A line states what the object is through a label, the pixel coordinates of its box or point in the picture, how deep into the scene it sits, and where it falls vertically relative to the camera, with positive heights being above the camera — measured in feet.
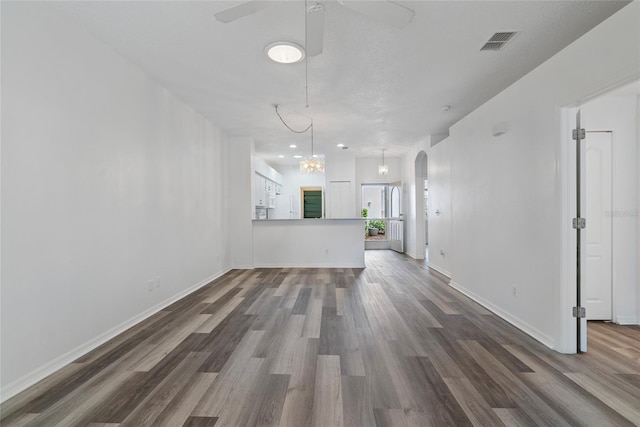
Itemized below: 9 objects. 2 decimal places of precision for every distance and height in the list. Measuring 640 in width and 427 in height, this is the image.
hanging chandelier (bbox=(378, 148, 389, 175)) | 24.72 +3.63
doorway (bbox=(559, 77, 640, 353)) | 9.56 +0.05
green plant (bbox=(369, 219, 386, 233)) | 34.24 -1.96
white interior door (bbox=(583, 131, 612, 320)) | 9.61 -0.41
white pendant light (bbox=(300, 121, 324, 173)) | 18.10 +2.97
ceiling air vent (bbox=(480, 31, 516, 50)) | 8.33 +5.28
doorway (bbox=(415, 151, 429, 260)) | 22.89 -0.08
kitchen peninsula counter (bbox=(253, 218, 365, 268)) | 19.83 -2.38
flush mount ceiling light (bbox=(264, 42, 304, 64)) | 8.53 +5.08
